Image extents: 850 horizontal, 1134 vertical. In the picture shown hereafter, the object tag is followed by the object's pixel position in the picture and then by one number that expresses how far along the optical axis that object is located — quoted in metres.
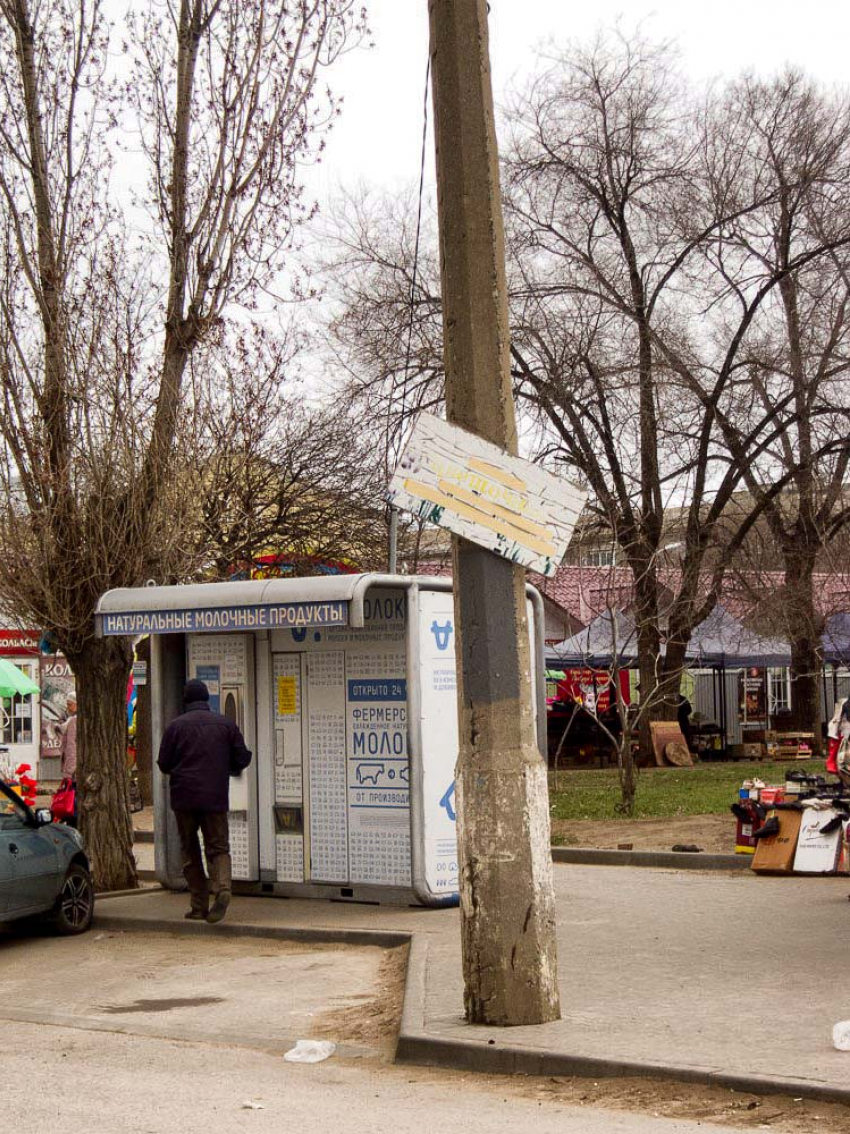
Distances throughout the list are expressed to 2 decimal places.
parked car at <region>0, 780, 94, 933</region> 11.34
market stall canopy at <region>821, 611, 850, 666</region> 33.16
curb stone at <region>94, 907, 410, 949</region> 11.18
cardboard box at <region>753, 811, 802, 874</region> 13.66
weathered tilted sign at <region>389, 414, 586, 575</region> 7.86
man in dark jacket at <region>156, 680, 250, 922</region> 12.16
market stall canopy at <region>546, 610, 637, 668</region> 31.38
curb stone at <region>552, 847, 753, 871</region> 14.68
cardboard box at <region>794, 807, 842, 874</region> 13.34
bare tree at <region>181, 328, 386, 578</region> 23.55
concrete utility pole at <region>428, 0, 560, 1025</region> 7.63
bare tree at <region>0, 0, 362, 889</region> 14.08
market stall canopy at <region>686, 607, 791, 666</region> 33.78
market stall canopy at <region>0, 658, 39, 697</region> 25.91
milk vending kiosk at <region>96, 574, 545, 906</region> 12.27
